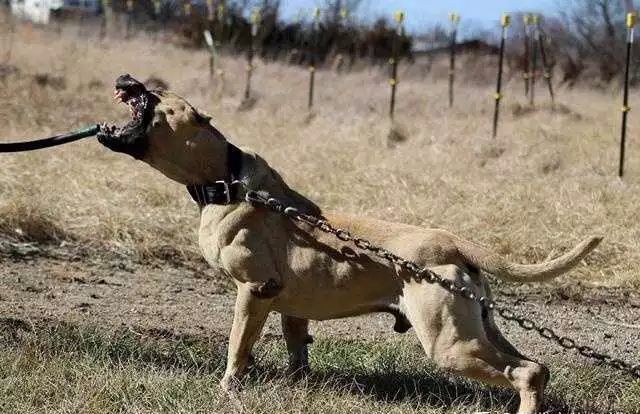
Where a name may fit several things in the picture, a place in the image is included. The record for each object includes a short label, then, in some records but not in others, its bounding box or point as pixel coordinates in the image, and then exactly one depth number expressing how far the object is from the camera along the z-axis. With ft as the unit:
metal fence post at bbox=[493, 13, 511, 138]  53.52
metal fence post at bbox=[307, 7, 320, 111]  66.54
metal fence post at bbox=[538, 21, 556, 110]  70.88
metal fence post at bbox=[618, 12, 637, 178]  42.19
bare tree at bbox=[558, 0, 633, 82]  116.98
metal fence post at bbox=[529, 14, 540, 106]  65.28
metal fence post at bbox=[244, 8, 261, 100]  71.56
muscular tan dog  16.19
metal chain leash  15.69
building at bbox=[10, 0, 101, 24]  135.85
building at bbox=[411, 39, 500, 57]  134.62
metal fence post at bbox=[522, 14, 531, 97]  72.18
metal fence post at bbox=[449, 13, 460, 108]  65.72
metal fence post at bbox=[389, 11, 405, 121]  58.03
